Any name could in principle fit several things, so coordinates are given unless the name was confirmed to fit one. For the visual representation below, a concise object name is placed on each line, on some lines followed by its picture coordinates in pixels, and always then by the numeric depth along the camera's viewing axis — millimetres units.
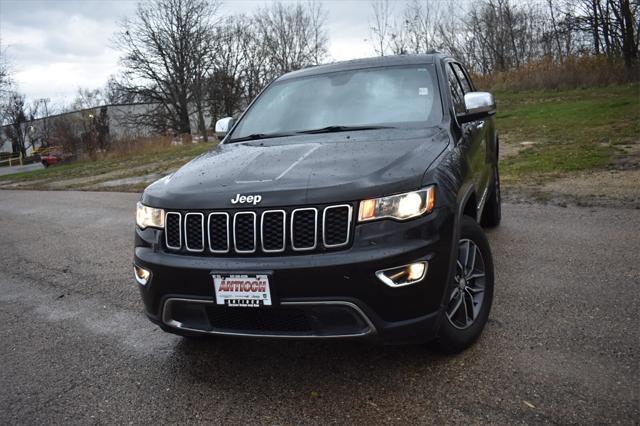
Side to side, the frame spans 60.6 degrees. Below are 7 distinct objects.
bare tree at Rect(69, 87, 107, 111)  101188
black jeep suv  2453
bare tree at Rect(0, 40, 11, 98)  30562
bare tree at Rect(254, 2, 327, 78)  42562
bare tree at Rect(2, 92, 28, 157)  77875
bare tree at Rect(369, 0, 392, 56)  29953
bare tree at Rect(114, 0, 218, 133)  41500
